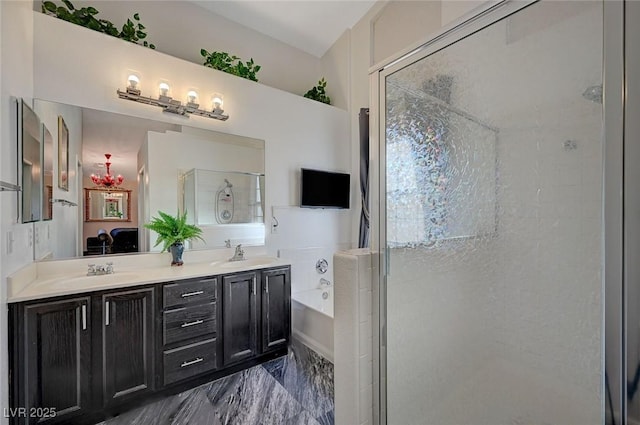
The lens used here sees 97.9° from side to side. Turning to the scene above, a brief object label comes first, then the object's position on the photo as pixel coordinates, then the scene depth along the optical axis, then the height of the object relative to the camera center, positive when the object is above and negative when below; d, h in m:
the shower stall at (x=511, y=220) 0.80 -0.04
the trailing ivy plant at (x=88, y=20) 2.03 +1.47
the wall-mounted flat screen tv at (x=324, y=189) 3.22 +0.27
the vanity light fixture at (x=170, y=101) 2.21 +0.94
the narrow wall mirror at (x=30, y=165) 1.58 +0.28
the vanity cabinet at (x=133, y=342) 1.51 -0.86
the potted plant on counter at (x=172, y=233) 2.30 -0.18
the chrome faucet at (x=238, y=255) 2.69 -0.43
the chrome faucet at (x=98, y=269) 2.02 -0.43
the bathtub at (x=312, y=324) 2.42 -1.08
